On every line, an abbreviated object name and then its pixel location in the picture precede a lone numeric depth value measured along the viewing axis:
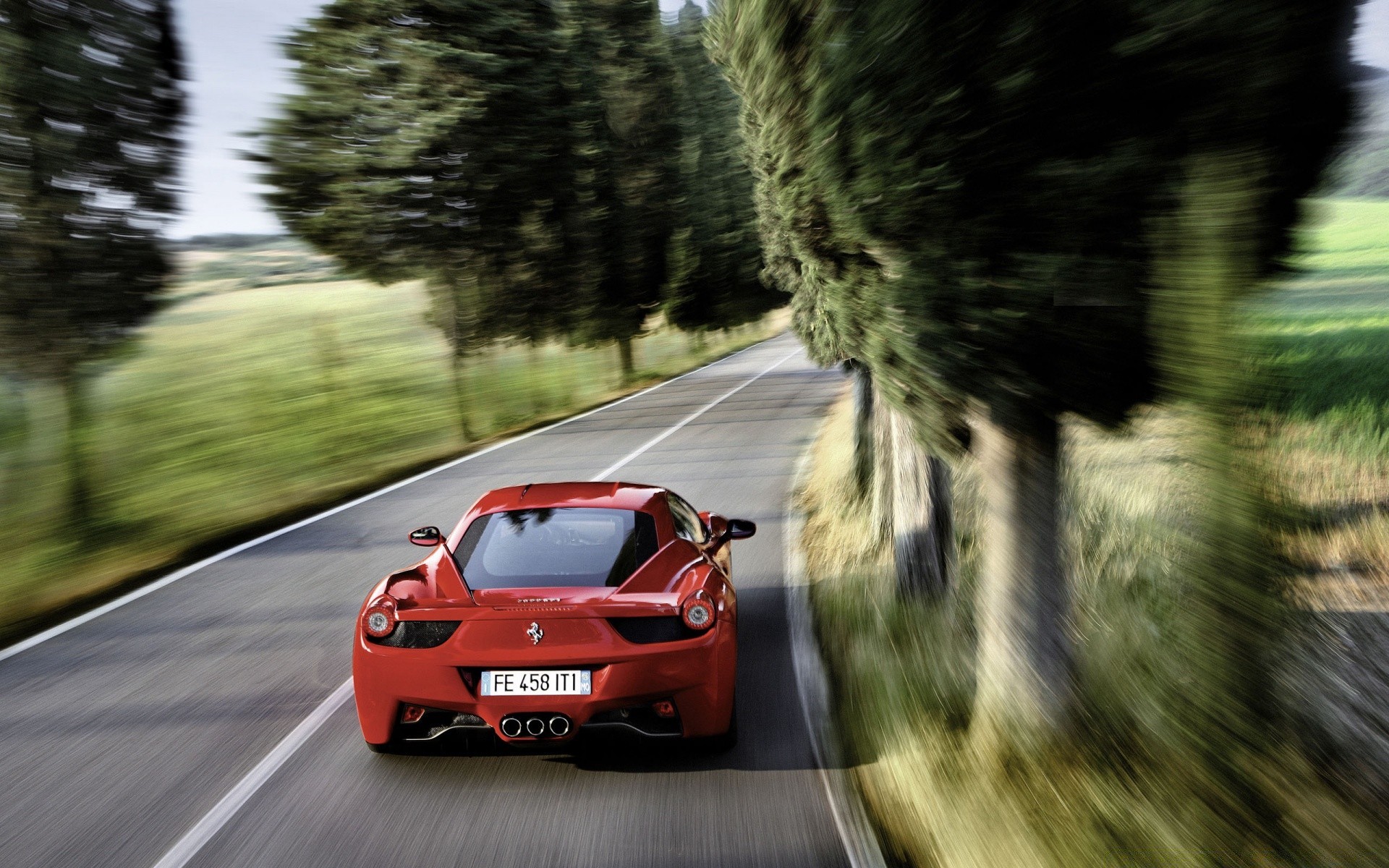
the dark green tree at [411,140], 20.89
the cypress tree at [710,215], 40.69
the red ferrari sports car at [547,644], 4.71
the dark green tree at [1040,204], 2.96
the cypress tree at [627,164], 31.28
